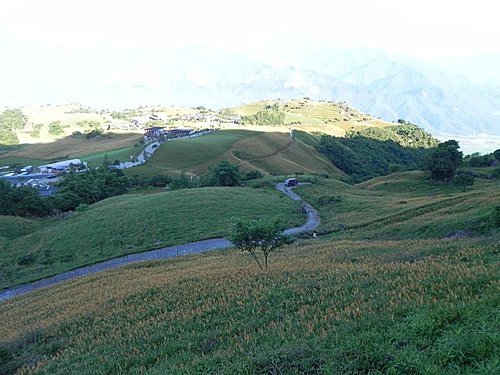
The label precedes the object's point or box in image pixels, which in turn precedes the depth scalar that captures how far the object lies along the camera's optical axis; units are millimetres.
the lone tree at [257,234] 26688
